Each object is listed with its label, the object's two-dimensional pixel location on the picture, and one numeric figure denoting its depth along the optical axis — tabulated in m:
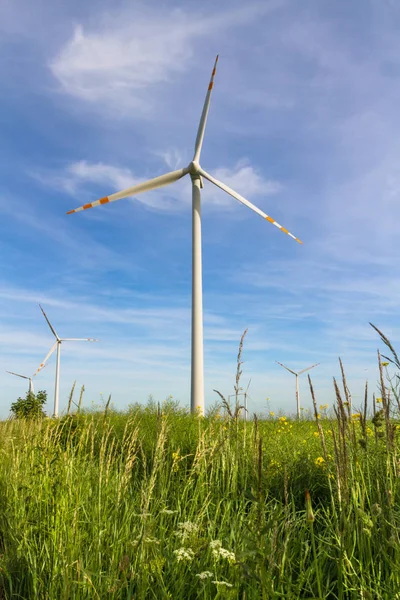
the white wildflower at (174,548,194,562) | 3.11
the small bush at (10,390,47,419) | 27.55
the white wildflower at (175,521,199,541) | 3.53
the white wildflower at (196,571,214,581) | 2.99
